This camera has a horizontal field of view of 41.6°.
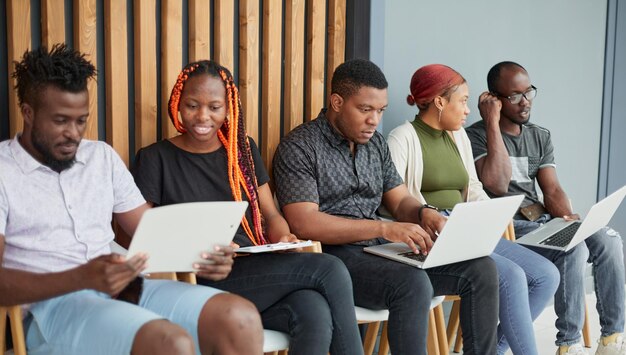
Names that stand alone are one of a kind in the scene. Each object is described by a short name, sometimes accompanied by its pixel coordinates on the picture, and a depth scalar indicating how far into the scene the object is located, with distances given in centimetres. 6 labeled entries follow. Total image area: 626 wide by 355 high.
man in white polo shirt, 204
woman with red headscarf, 340
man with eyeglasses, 361
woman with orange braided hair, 254
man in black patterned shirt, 277
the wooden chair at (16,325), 206
